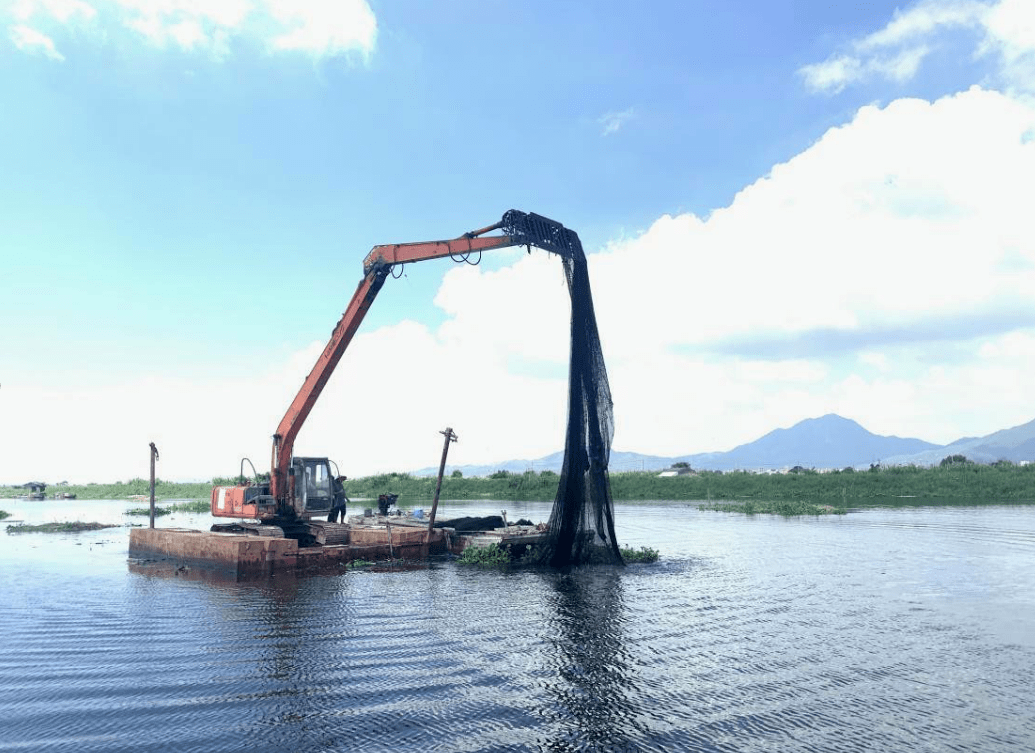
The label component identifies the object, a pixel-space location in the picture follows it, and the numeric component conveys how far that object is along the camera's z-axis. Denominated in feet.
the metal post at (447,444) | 85.87
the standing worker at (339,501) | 99.25
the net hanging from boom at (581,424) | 73.97
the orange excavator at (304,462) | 91.25
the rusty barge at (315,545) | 77.15
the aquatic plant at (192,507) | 205.83
